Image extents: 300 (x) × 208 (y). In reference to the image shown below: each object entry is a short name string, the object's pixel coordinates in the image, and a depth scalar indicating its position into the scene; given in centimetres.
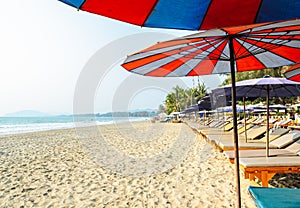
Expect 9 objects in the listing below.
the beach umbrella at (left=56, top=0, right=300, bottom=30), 150
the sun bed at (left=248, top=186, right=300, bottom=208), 177
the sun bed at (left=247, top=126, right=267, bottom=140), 671
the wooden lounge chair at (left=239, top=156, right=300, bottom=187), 309
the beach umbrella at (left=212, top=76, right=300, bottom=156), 355
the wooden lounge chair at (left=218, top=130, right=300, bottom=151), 483
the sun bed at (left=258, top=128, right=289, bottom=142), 578
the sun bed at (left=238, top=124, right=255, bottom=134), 823
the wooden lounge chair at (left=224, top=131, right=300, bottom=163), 388
